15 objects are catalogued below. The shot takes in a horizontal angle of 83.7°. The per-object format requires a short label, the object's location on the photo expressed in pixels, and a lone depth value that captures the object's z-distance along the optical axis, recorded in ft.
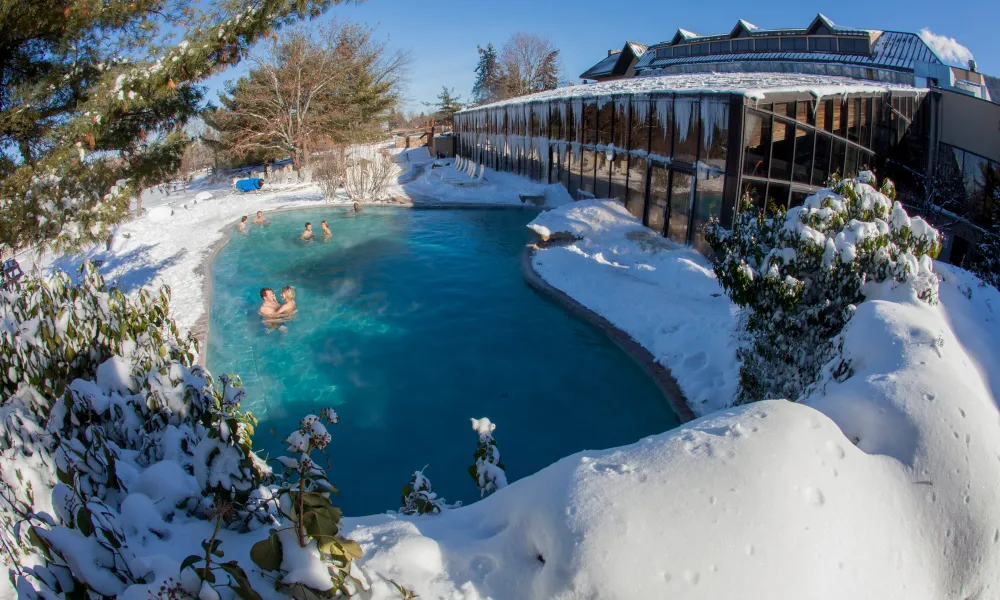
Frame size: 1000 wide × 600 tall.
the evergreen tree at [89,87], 20.49
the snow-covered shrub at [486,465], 13.14
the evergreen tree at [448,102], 149.38
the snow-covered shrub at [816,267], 16.87
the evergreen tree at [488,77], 169.27
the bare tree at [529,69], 158.40
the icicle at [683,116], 38.08
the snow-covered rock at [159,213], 58.29
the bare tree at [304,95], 85.51
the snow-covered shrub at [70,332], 11.24
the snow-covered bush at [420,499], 11.28
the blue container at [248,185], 80.12
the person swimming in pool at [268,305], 33.01
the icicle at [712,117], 34.50
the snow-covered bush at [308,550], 6.47
